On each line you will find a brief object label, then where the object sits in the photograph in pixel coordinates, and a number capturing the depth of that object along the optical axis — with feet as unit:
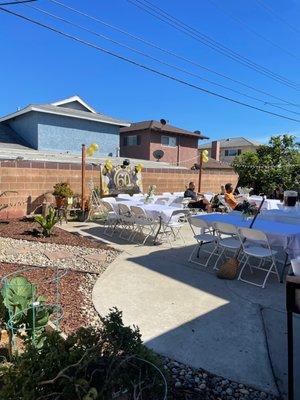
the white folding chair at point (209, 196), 47.95
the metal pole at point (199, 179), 54.65
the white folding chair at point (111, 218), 31.50
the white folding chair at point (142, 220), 28.04
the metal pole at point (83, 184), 38.22
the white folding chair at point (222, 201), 42.39
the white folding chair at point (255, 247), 18.53
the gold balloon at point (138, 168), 47.91
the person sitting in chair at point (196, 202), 43.52
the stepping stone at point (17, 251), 23.12
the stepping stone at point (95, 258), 22.50
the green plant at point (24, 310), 9.87
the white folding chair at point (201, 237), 22.49
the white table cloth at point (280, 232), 18.25
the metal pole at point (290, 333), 7.99
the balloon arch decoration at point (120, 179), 43.93
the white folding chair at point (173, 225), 27.53
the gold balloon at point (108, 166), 43.80
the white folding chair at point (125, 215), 29.42
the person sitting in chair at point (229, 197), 35.35
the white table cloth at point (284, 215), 22.77
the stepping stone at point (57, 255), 22.54
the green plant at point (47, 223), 28.35
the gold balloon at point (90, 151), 41.04
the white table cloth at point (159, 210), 26.78
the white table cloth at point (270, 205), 33.76
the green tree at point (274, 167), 75.61
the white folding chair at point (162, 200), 37.02
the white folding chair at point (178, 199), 38.95
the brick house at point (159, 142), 92.53
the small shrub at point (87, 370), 6.56
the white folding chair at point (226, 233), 20.45
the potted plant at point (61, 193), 37.11
